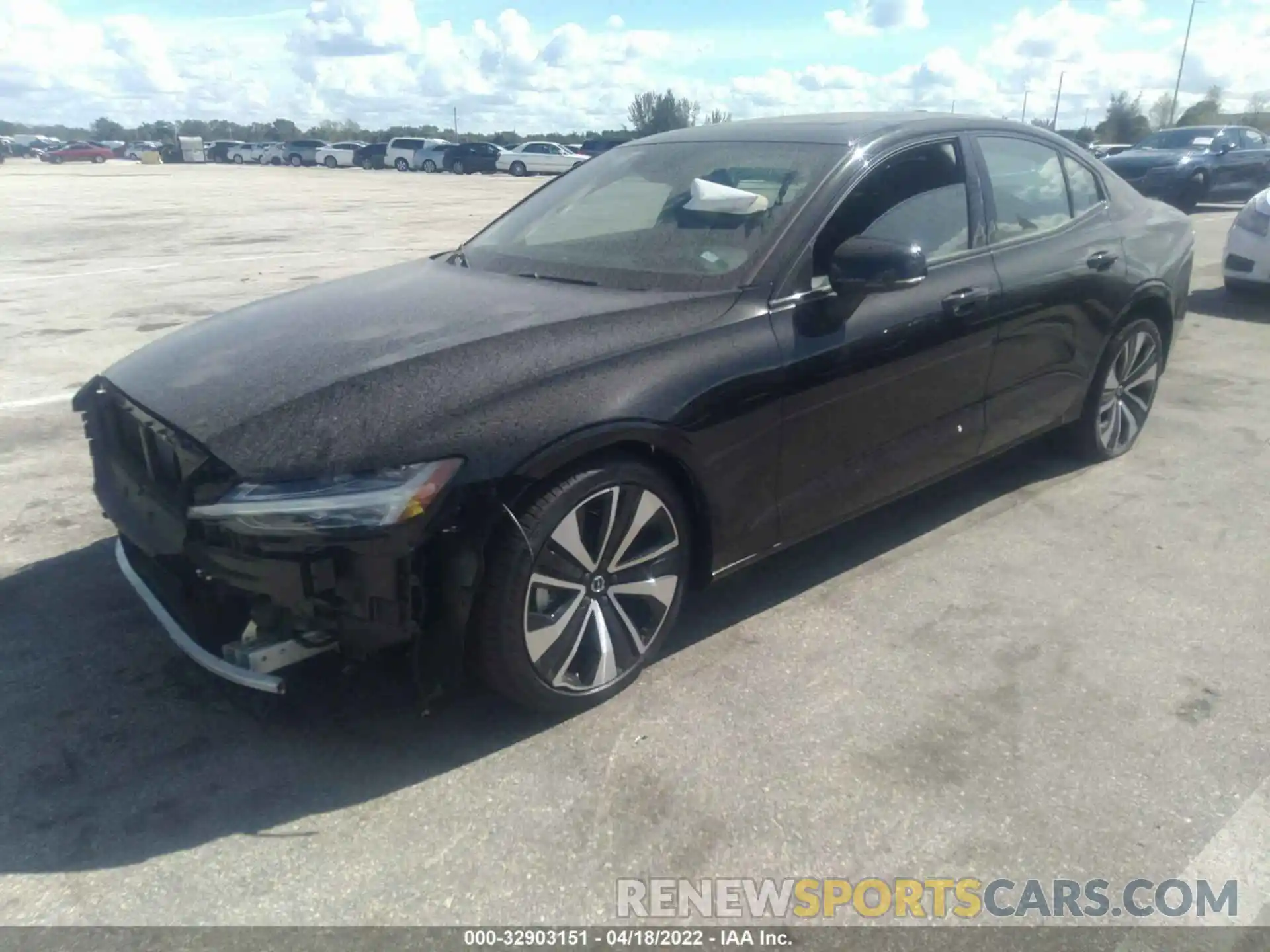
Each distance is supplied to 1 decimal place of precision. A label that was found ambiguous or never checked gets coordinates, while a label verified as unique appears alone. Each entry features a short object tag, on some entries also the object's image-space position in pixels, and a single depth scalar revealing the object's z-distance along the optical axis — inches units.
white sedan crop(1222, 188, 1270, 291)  347.9
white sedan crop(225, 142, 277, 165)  2488.9
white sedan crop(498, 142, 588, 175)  1684.3
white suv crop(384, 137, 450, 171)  1900.8
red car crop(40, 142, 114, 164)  2623.0
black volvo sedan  102.2
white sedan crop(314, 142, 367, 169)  2149.4
